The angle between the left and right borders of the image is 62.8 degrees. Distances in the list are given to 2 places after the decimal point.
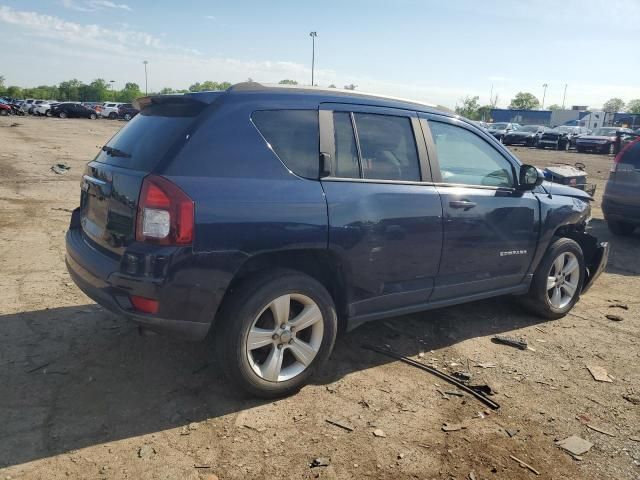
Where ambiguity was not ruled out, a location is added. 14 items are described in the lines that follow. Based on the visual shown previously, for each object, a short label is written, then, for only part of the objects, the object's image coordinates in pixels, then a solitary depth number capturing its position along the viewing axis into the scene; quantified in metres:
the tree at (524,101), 130.12
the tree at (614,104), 141.38
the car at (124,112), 56.94
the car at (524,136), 36.88
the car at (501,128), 38.25
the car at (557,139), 35.66
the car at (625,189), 7.80
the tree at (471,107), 110.72
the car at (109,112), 56.12
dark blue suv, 2.93
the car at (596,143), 32.19
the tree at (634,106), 120.00
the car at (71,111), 51.88
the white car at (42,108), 51.72
